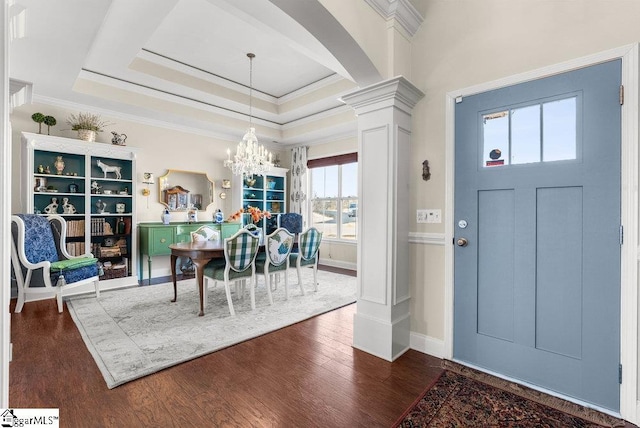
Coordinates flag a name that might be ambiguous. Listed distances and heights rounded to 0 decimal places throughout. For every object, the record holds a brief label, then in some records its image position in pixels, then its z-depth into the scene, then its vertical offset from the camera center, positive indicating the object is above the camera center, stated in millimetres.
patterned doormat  1719 -1192
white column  2424 -21
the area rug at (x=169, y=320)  2373 -1137
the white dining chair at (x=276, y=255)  3639 -527
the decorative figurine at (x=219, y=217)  5668 -98
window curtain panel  6801 +777
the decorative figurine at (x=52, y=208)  4176 +45
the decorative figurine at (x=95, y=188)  4516 +358
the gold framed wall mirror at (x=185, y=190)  5289 +405
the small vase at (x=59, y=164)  4199 +658
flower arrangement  4441 -30
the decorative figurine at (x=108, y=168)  4539 +658
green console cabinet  4797 -410
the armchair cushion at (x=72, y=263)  3393 -613
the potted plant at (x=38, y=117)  3942 +1237
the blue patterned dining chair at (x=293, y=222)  6312 -207
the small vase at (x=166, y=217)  5074 -91
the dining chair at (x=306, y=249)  4066 -505
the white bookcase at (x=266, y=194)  6191 +403
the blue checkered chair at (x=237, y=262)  3227 -561
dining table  3266 -476
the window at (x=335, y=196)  6219 +362
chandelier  4551 +835
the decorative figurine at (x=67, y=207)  4254 +60
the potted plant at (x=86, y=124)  4297 +1282
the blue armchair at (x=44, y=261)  3297 -588
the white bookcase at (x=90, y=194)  4012 +251
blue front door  1796 -132
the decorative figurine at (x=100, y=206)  4633 +75
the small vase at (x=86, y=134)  4297 +1103
